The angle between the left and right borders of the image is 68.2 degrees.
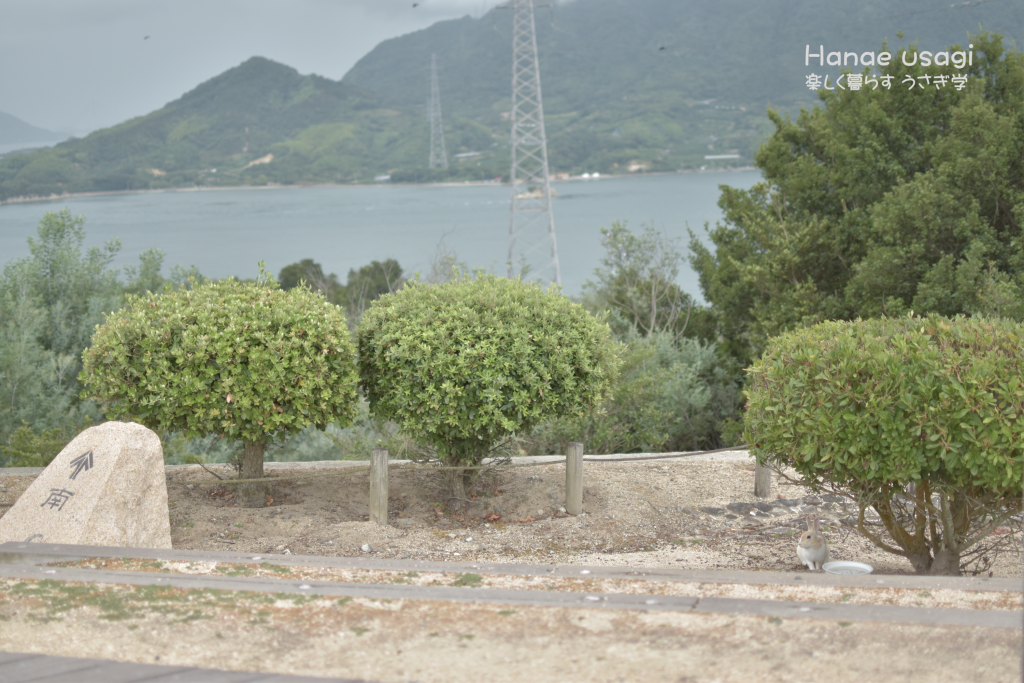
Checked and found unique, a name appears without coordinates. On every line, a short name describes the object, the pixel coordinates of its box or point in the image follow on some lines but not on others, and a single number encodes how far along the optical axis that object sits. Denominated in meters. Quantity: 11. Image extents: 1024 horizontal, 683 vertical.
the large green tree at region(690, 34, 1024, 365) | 9.71
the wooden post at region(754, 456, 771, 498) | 6.67
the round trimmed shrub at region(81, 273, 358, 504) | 5.22
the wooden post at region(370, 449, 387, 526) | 5.70
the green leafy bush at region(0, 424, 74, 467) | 7.38
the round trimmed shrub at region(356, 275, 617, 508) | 5.35
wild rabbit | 4.82
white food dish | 4.79
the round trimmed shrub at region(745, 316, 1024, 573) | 4.06
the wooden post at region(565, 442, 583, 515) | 5.97
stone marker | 4.49
